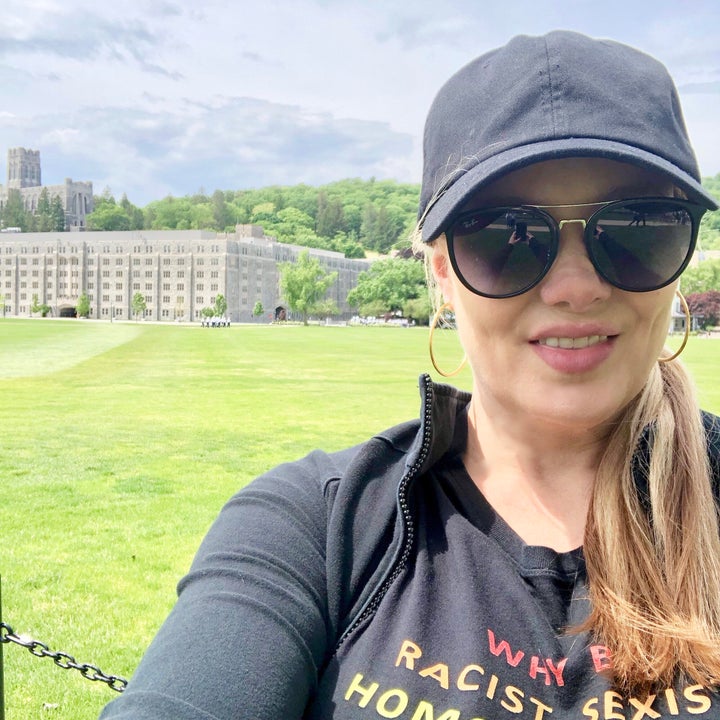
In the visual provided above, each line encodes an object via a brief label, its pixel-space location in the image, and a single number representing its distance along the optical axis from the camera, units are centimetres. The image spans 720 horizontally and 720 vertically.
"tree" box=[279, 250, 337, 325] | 9288
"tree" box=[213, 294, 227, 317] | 10012
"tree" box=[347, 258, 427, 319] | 9175
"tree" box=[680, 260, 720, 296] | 7362
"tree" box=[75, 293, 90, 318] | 10750
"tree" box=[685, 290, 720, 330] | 7131
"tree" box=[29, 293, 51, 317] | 10919
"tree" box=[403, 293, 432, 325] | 8675
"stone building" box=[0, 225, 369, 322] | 10625
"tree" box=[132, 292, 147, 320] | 10419
